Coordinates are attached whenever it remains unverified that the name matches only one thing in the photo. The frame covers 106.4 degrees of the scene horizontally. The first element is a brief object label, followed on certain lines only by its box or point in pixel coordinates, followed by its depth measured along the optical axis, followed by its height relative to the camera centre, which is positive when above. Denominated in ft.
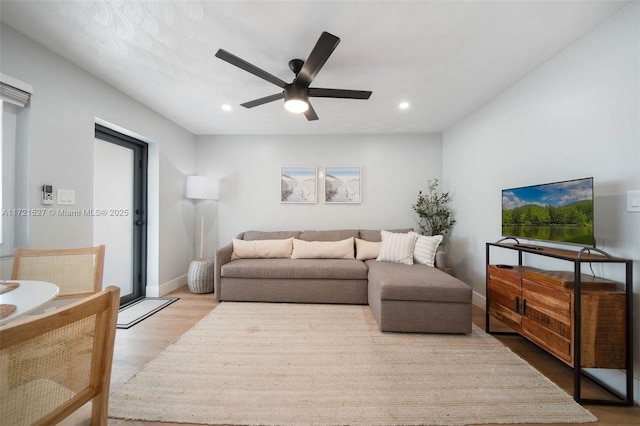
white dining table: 2.71 -1.13
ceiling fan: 5.10 +3.36
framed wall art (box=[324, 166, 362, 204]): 12.77 +1.57
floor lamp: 10.61 -2.03
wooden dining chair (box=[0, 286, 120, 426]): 1.65 -1.21
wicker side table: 10.59 -2.87
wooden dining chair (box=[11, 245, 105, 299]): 4.79 -1.18
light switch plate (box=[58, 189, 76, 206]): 6.55 +0.41
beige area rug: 4.40 -3.64
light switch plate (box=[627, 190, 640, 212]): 4.72 +0.28
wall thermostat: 6.16 +0.46
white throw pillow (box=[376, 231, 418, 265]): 9.99 -1.47
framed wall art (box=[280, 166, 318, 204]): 12.84 +1.56
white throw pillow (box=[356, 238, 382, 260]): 10.91 -1.67
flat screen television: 5.05 +0.06
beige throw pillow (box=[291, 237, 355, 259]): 10.80 -1.67
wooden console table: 4.57 -2.11
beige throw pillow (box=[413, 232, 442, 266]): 9.68 -1.48
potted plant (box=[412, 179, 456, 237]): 11.64 +0.14
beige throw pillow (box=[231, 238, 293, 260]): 10.85 -1.66
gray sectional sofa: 7.09 -2.31
